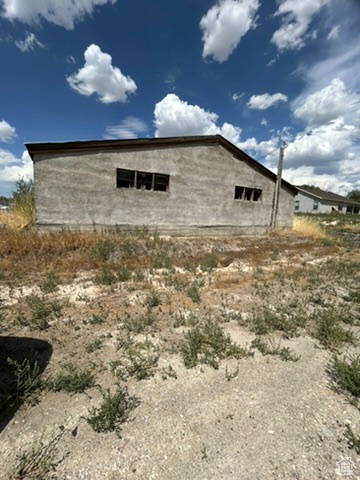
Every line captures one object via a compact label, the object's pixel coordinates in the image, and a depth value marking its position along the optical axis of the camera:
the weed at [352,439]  1.89
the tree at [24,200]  9.75
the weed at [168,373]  2.67
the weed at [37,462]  1.67
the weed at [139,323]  3.60
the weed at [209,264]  7.02
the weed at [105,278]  5.46
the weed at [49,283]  4.91
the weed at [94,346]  3.08
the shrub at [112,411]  2.02
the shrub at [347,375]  2.51
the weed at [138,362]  2.67
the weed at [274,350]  3.09
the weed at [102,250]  7.15
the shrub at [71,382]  2.41
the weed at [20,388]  2.22
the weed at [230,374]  2.68
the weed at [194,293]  4.80
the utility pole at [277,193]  13.67
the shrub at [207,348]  2.95
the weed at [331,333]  3.47
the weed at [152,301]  4.48
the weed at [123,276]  5.77
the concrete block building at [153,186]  8.27
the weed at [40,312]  3.61
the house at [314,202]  39.38
